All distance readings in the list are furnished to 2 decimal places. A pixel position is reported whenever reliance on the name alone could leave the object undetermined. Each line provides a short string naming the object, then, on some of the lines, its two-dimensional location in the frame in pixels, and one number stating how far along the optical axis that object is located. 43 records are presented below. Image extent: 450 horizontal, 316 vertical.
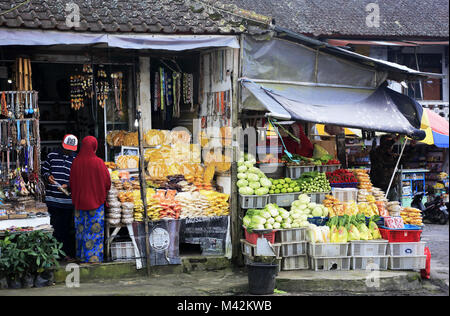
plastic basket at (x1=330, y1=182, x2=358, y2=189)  10.59
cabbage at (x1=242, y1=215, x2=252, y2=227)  9.34
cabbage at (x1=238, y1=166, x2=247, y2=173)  9.78
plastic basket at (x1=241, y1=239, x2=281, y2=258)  9.12
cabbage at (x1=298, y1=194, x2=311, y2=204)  9.71
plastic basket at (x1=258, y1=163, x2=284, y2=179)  10.68
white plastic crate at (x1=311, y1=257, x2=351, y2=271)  9.25
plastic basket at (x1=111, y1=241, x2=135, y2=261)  9.28
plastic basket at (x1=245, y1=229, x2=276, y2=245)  9.11
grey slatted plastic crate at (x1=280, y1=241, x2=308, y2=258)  9.24
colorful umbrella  14.80
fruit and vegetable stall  9.23
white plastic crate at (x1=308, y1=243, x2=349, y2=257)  9.21
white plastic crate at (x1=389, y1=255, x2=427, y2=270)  9.35
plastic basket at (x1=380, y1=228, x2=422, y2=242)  9.41
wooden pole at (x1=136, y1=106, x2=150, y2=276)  9.20
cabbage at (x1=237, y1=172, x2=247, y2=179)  9.73
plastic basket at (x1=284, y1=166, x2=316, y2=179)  10.64
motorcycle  16.06
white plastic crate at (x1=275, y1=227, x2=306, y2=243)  9.25
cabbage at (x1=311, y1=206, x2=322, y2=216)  9.60
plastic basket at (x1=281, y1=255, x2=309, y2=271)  9.26
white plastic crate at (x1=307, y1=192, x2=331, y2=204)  10.06
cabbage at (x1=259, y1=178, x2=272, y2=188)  9.75
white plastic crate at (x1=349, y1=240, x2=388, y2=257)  9.34
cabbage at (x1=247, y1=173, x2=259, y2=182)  9.70
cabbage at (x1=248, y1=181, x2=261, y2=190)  9.71
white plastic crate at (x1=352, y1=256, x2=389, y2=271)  9.34
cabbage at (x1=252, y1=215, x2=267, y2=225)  9.10
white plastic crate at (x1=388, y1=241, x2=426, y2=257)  9.35
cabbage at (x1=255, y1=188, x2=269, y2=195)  9.68
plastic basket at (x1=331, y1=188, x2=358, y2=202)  10.20
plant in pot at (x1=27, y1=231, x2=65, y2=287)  8.26
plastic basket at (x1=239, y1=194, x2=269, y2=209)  9.66
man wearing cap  9.42
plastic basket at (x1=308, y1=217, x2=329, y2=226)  9.60
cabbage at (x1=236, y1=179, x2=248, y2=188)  9.70
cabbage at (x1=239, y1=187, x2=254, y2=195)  9.64
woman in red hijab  8.96
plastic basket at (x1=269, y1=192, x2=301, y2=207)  9.87
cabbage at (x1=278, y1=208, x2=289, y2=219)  9.34
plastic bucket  8.38
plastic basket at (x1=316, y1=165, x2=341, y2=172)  11.00
